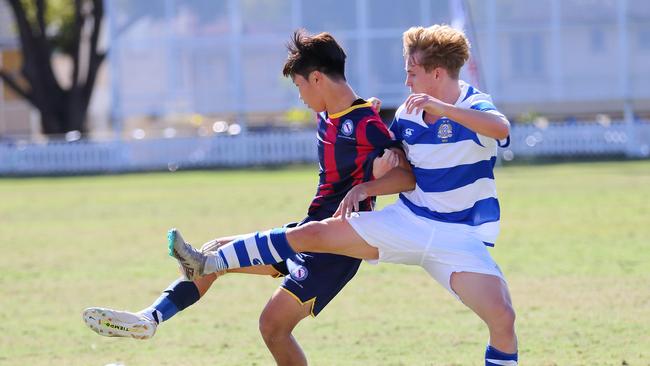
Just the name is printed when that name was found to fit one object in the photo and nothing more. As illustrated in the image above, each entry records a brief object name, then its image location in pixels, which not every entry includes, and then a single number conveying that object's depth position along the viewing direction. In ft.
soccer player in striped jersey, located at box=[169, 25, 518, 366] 35.29
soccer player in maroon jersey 37.60
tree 243.60
